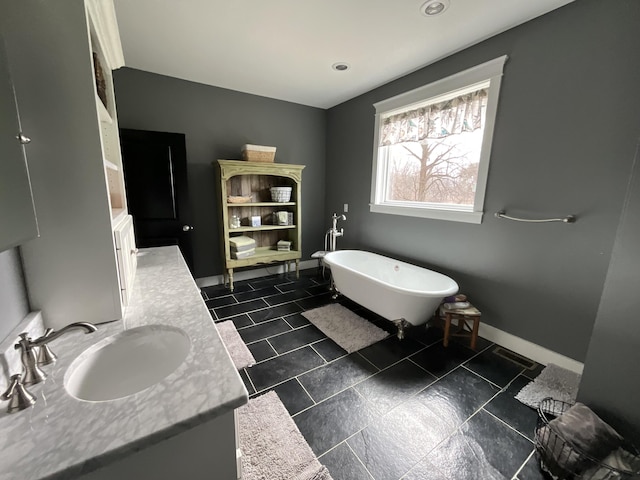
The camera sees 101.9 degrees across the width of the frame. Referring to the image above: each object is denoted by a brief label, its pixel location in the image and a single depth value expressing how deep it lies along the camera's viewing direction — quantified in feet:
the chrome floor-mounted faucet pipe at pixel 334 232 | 12.28
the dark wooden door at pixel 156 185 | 8.94
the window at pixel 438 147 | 7.59
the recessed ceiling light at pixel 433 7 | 5.81
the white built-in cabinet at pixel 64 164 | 2.77
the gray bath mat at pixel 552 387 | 5.65
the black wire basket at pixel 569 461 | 3.70
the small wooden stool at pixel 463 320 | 7.29
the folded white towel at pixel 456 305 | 7.55
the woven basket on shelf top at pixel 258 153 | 10.94
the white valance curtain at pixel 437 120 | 7.72
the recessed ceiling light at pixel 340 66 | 8.77
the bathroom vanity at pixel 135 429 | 1.80
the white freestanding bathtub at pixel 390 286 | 7.33
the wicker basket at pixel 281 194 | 12.13
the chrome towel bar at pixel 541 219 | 6.04
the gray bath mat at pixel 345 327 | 7.70
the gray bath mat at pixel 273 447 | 4.15
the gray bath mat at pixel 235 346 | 6.75
